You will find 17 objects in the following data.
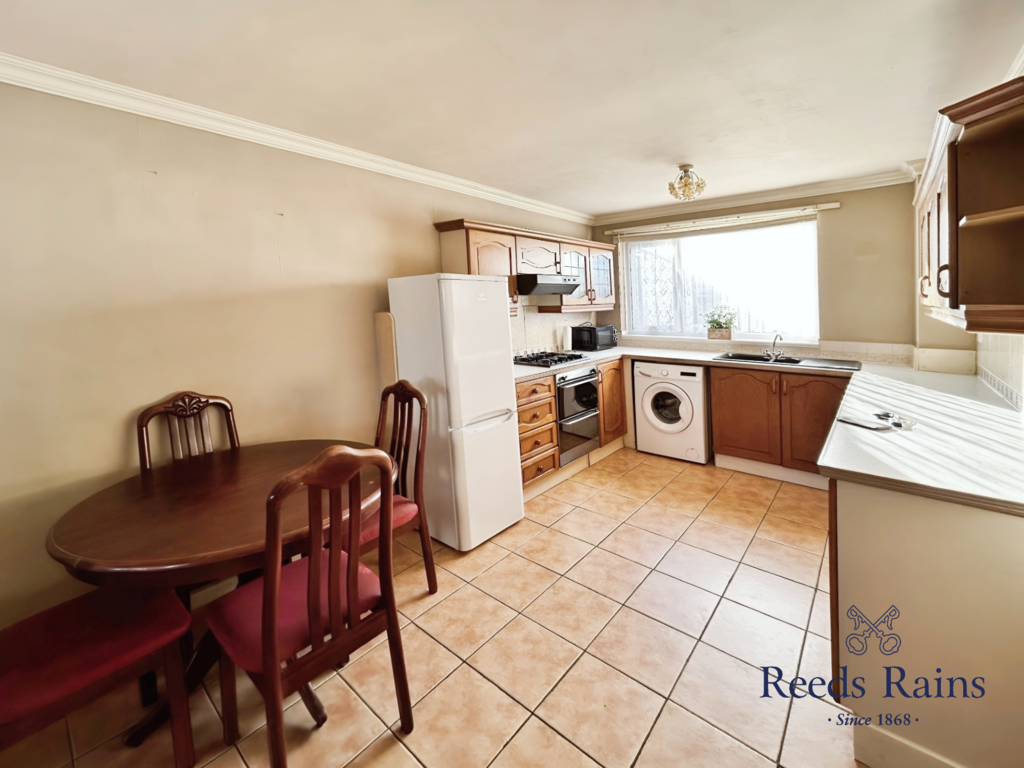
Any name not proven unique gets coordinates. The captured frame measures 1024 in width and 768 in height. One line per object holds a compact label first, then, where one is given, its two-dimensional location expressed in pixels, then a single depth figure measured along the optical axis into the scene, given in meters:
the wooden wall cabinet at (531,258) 3.11
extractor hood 3.45
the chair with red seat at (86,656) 1.16
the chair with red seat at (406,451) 2.24
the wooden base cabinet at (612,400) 3.97
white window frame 3.76
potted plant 4.20
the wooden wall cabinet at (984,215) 1.19
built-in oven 3.54
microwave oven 4.33
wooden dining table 1.21
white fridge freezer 2.49
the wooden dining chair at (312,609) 1.18
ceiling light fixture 2.86
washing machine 3.78
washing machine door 3.83
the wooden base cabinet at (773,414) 3.23
